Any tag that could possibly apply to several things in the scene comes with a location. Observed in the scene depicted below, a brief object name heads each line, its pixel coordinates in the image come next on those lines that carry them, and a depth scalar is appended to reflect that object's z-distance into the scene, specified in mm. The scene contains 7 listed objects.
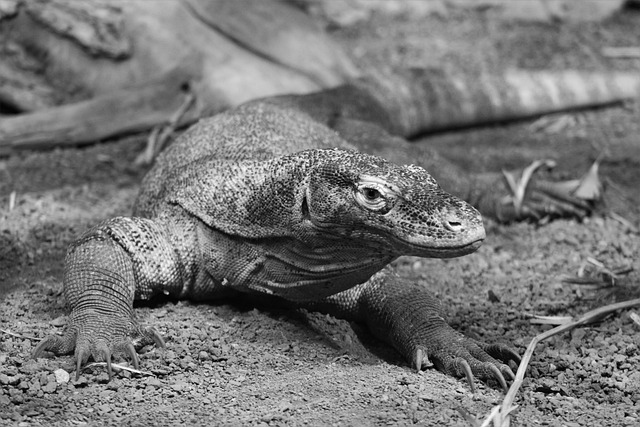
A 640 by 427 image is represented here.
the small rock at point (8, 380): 6836
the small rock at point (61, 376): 6926
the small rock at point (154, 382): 7020
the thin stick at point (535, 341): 6594
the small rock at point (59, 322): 7964
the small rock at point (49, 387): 6777
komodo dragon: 7086
